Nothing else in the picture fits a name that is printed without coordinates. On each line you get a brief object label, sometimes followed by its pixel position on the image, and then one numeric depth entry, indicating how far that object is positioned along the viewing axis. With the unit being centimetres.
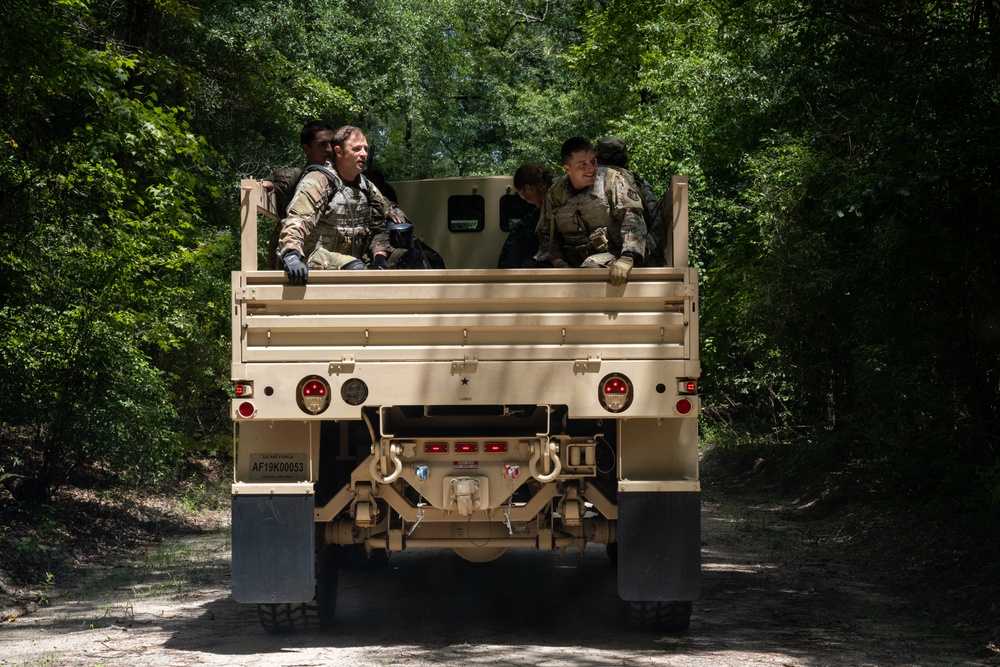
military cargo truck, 658
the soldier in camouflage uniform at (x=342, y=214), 748
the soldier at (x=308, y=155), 796
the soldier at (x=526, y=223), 880
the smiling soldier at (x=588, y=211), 755
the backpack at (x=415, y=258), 819
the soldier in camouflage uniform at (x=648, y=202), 775
